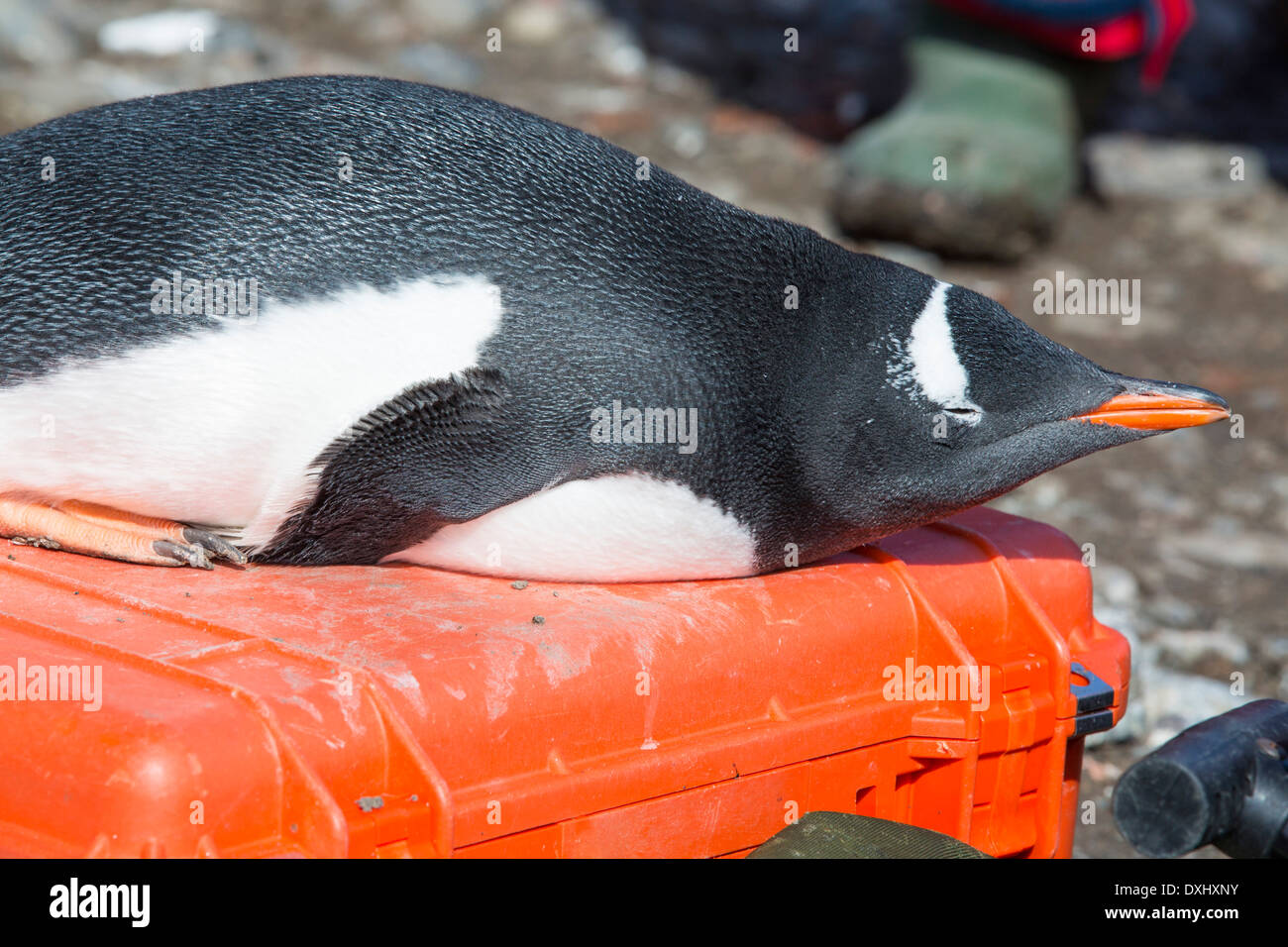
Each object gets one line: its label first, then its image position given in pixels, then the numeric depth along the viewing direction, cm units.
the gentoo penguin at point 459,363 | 163
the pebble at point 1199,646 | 284
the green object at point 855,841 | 153
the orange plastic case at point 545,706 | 131
